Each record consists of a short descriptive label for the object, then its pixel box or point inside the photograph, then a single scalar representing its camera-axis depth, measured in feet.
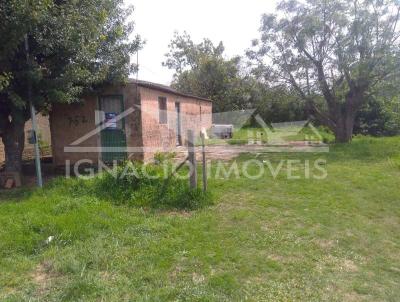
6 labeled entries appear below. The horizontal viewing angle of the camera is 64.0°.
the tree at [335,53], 42.83
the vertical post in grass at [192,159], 18.66
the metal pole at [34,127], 22.03
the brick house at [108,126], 31.78
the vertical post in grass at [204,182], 19.40
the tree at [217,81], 93.66
